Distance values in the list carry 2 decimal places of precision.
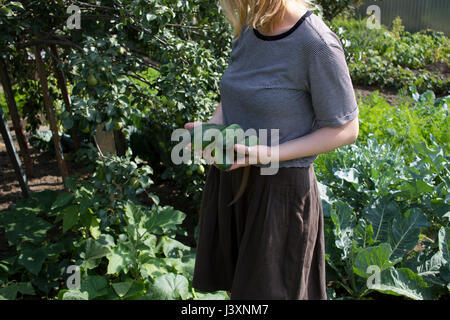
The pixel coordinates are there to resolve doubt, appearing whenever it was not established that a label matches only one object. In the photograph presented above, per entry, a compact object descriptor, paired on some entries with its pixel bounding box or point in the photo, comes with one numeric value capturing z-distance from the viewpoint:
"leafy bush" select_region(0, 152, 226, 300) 2.07
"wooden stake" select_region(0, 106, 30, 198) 2.67
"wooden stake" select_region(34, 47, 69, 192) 2.70
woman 1.16
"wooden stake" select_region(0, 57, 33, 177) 2.82
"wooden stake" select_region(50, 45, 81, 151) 2.92
